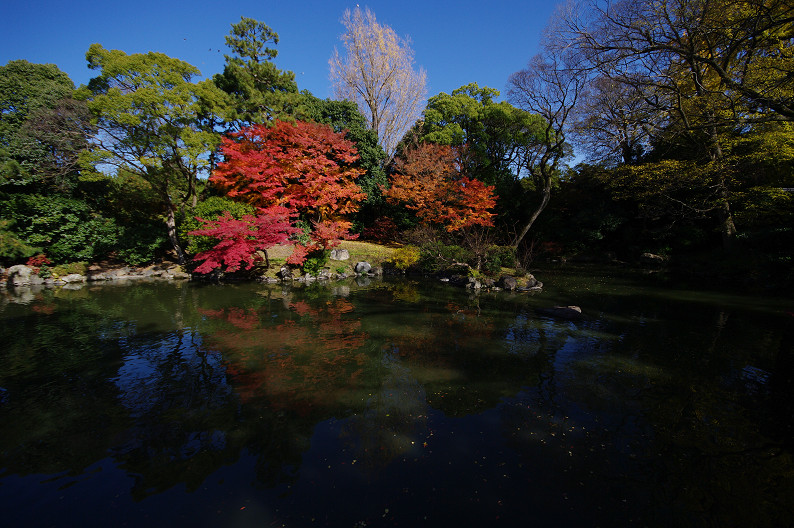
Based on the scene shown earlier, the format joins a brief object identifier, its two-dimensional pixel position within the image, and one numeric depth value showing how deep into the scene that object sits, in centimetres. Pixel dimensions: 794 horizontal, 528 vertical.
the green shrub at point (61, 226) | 1295
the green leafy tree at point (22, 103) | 1270
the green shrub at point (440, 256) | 1444
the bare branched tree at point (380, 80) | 2373
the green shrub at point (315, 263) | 1485
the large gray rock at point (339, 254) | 1655
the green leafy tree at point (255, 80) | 1720
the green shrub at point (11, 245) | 1230
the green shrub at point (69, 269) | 1324
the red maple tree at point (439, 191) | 1555
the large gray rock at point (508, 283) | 1298
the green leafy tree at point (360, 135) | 1962
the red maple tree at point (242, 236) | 1248
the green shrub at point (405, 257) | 1571
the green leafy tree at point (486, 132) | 2276
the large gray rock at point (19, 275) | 1240
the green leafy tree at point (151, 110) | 1257
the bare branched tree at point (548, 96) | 1455
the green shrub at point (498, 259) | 1400
